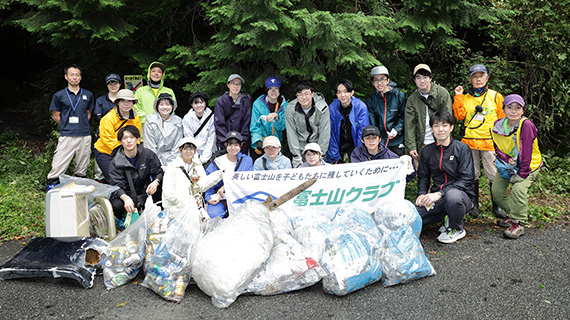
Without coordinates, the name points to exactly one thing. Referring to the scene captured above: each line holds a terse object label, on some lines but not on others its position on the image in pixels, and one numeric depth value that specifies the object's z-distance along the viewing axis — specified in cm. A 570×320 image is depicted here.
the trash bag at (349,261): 390
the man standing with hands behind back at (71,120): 674
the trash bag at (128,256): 429
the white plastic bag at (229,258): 375
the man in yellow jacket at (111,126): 605
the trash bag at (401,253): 412
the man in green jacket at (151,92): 653
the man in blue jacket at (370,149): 538
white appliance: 477
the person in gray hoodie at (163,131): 600
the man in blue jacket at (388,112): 613
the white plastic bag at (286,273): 397
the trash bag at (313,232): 414
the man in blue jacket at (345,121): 593
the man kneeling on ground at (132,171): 526
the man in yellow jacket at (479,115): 579
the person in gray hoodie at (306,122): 589
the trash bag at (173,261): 401
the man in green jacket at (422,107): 593
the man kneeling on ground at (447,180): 515
